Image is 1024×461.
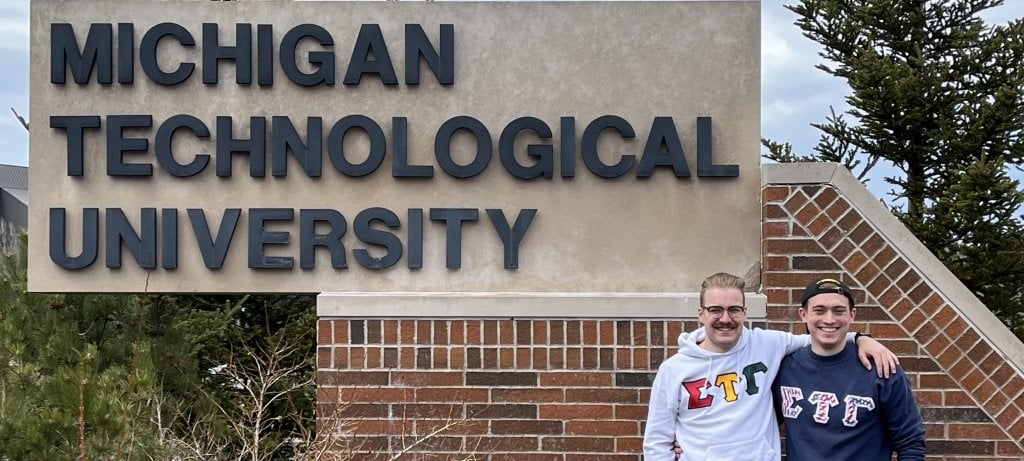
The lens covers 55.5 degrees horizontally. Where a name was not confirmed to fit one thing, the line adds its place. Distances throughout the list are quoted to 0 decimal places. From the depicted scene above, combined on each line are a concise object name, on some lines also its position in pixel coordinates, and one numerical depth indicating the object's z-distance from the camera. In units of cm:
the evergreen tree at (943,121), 1052
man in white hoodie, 412
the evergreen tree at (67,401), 384
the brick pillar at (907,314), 548
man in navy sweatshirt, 396
